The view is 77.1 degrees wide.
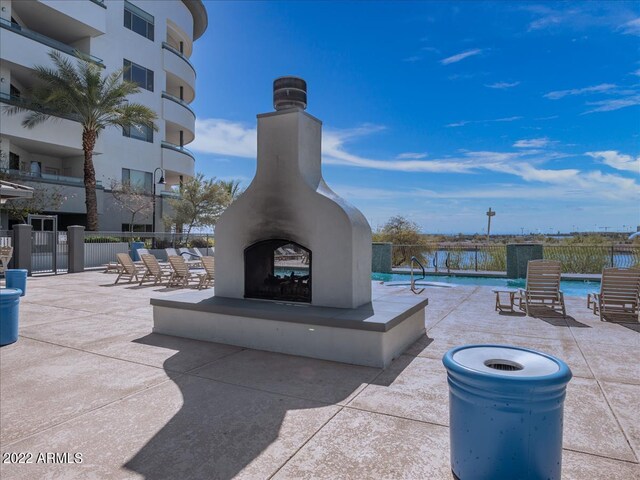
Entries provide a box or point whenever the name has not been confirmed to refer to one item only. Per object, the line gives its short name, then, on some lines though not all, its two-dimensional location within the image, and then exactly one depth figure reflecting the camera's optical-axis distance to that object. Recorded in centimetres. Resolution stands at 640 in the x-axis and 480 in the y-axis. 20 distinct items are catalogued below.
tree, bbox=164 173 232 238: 3184
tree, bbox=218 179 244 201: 4149
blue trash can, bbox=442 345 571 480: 223
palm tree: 2361
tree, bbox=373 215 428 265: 2058
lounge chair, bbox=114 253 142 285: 1442
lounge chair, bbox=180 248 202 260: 2178
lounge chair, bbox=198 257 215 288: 1284
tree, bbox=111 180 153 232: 2952
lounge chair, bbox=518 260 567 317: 866
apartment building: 2444
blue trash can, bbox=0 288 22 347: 600
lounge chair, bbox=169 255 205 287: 1315
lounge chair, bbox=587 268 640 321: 801
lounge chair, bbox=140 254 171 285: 1402
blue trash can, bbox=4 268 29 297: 1084
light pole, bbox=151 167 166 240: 3069
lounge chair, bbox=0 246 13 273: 1541
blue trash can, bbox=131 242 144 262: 2148
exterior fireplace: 609
